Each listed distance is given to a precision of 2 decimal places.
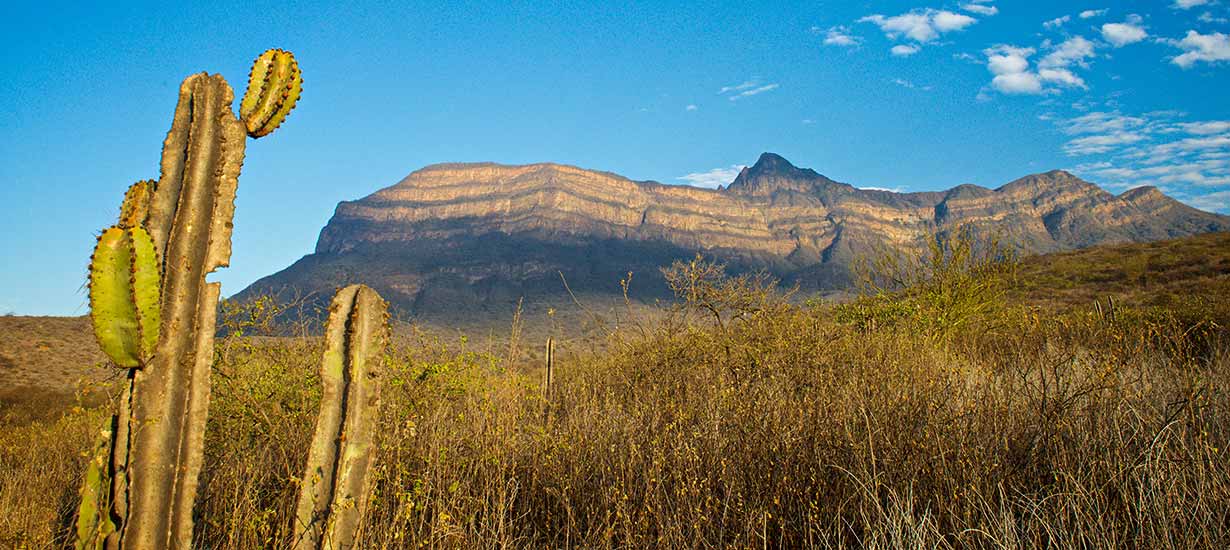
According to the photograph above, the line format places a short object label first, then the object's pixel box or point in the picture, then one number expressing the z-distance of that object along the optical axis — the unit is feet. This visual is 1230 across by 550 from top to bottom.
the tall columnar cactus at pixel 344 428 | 9.66
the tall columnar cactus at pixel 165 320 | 9.18
